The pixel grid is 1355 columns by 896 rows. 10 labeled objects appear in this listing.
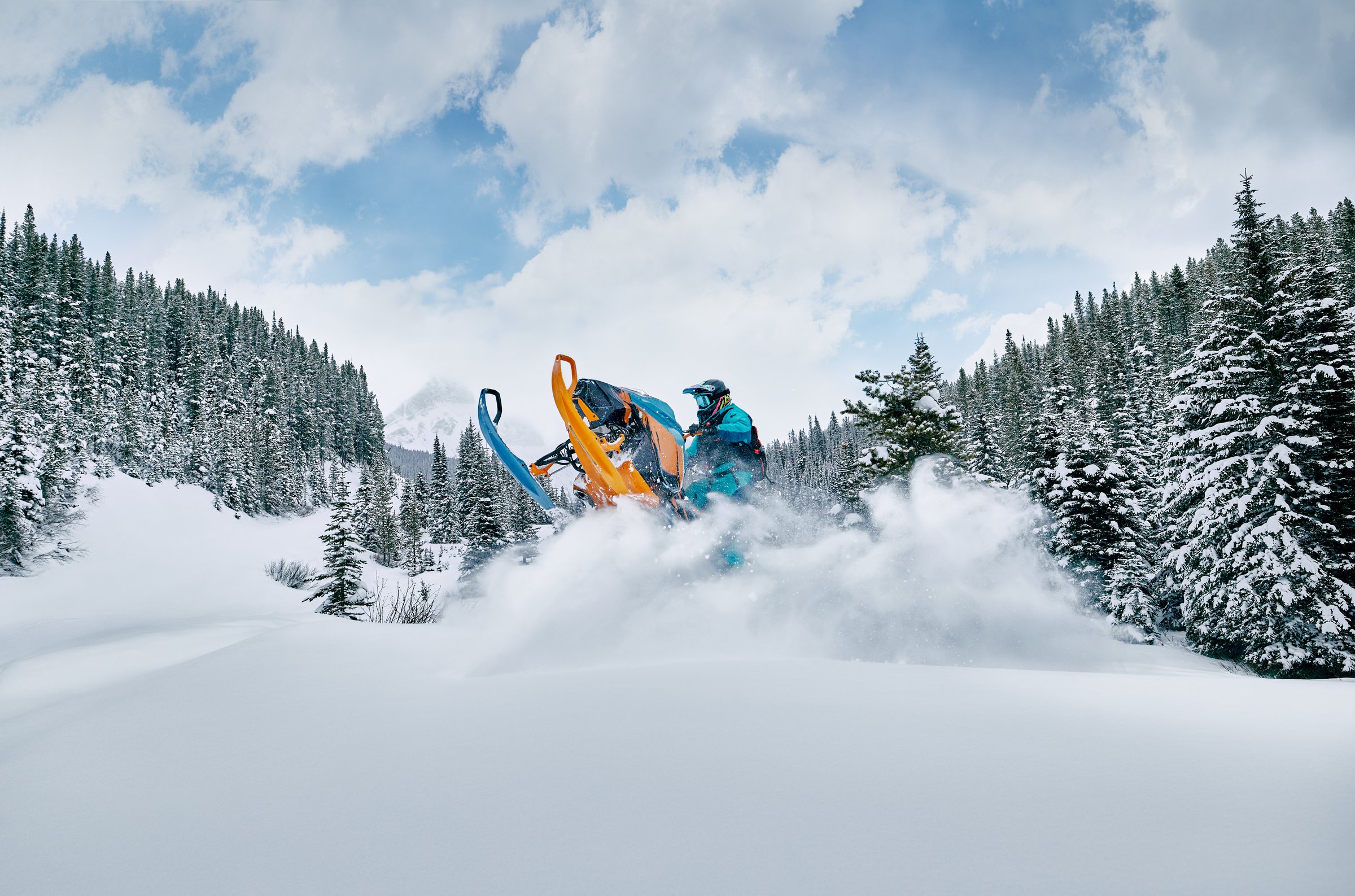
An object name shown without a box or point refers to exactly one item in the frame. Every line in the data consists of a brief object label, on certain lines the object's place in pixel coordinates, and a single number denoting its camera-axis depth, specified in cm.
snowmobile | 725
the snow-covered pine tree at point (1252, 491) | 1378
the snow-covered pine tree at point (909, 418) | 2184
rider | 869
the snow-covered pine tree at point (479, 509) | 3725
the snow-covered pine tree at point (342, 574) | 1961
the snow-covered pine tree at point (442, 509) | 5819
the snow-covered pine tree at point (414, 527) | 5012
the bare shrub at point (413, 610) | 1290
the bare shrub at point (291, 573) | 3067
